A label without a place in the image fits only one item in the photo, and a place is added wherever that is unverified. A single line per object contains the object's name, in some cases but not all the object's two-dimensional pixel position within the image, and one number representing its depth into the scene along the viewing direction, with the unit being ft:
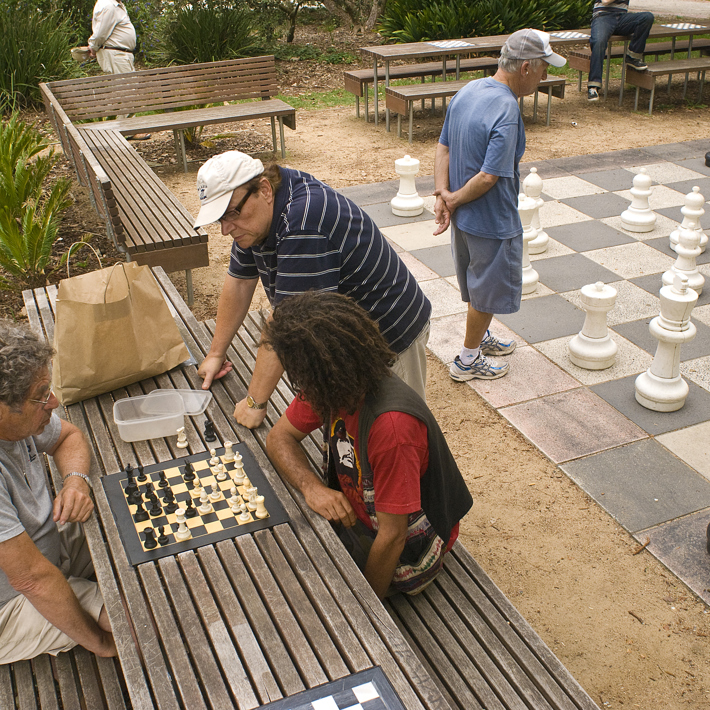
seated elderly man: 7.03
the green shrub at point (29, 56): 34.12
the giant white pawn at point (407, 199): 22.94
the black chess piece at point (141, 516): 7.68
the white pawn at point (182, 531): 7.39
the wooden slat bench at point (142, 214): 16.49
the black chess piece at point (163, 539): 7.35
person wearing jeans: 34.12
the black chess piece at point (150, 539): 7.27
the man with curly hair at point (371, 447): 6.61
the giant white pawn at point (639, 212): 21.18
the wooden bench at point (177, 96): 28.55
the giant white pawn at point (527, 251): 18.04
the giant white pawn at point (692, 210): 17.07
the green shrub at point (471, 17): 46.68
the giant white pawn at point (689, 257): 15.70
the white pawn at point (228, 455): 8.50
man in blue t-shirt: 12.32
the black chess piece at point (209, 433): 8.98
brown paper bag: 8.98
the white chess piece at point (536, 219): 18.53
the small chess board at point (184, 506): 7.42
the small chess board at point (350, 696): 5.73
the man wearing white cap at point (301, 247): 8.29
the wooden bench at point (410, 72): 34.63
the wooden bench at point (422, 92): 30.45
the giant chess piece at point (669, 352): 12.96
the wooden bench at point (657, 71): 32.96
